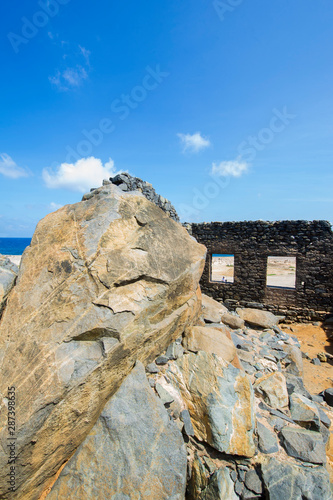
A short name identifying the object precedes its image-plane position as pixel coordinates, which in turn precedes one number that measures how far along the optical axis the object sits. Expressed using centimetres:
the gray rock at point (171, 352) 356
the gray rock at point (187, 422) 291
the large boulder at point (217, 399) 279
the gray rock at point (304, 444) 273
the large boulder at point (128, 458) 233
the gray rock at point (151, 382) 317
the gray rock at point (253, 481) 253
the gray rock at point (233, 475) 262
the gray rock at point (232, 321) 587
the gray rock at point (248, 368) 412
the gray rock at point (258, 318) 661
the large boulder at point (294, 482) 243
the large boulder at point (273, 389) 351
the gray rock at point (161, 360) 344
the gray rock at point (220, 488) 247
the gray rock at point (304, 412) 327
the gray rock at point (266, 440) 281
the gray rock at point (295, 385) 392
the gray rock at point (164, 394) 304
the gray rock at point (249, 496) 251
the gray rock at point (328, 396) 448
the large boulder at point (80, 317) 232
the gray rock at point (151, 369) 330
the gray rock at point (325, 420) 361
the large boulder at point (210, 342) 377
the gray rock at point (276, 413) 327
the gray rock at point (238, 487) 254
